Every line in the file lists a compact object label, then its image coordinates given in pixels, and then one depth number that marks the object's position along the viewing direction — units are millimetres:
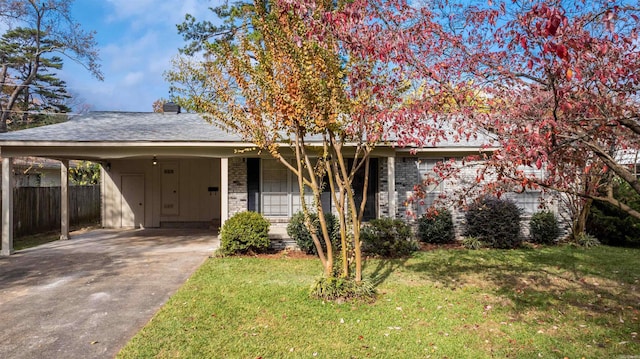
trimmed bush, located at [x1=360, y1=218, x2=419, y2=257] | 8812
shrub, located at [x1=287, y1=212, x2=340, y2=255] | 9195
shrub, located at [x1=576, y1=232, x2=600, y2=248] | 10358
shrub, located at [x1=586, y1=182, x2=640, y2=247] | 10320
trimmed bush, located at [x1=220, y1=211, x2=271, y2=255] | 8914
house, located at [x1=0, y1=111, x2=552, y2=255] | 9164
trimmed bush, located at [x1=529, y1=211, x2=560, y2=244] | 10641
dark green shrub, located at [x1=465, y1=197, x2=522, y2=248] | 10156
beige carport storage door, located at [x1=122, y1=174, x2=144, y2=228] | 14180
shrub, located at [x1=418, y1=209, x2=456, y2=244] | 10672
